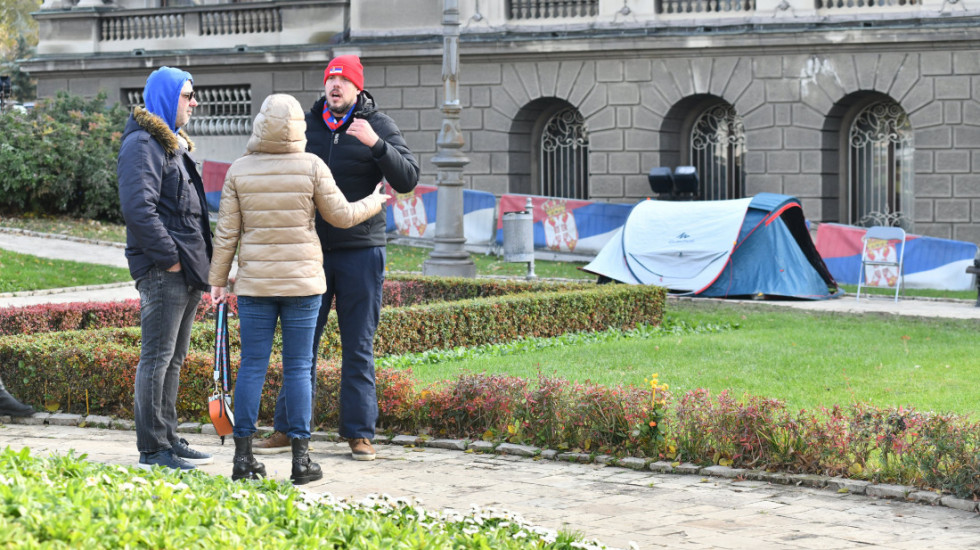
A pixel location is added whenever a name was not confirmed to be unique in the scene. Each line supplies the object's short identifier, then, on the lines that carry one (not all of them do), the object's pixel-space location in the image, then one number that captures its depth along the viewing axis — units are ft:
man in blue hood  24.18
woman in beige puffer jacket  23.27
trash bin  64.34
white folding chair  65.72
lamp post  61.21
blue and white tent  65.57
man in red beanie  25.49
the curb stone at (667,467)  22.76
